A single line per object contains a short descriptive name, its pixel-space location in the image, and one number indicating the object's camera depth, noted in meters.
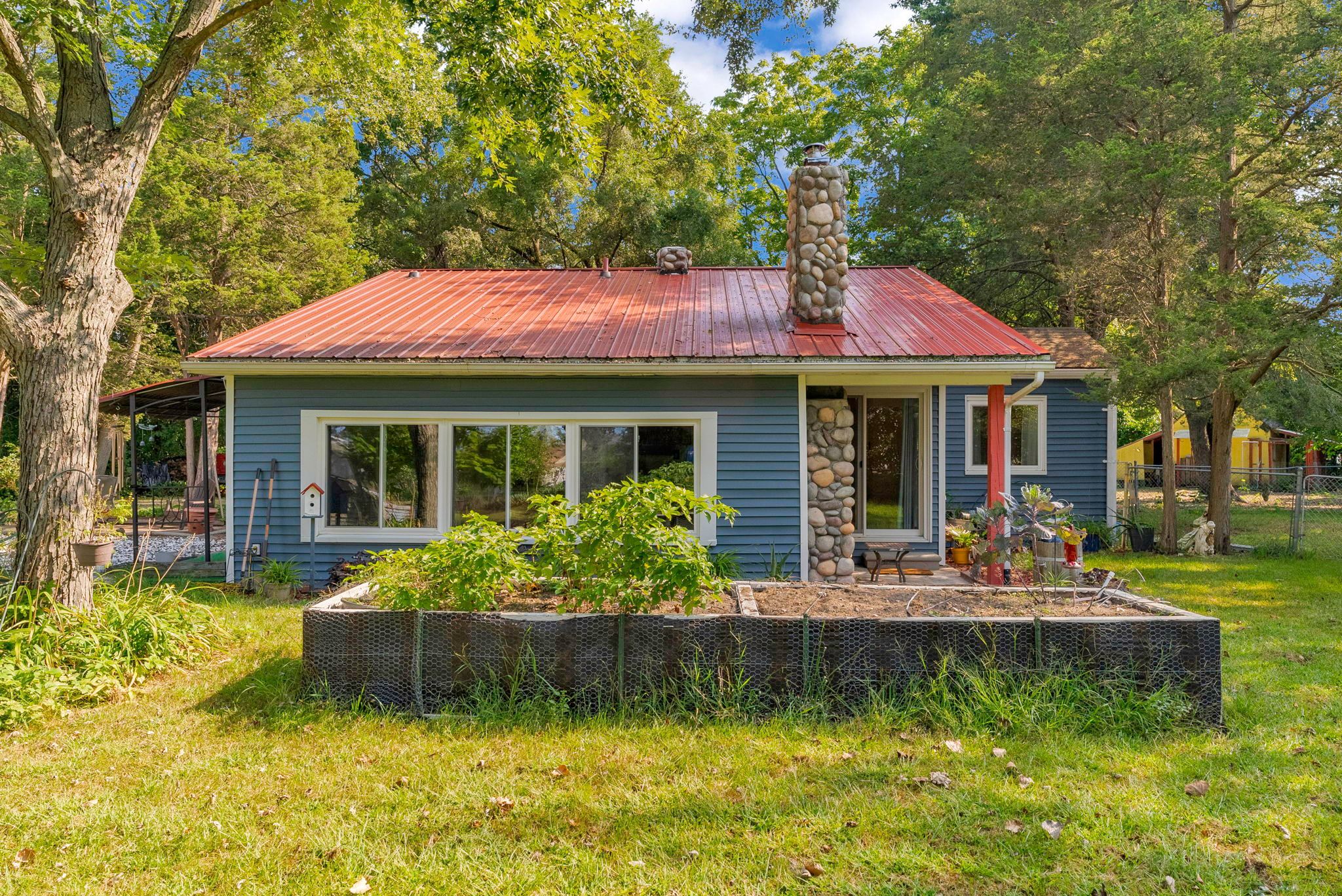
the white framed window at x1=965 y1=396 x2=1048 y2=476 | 11.91
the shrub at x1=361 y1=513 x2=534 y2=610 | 4.61
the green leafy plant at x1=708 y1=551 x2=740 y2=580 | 7.79
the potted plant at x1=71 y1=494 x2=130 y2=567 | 5.01
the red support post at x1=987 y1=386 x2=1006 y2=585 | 7.90
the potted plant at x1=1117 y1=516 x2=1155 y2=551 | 11.74
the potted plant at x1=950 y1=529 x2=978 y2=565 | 8.95
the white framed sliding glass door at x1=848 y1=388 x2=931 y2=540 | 9.47
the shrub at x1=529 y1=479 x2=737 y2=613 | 4.39
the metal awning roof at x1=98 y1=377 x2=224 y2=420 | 9.19
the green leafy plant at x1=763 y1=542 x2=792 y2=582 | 7.93
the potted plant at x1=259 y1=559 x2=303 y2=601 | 7.71
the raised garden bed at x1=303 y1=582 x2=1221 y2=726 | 4.30
